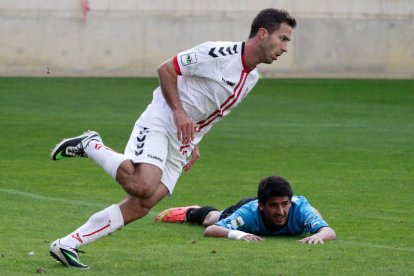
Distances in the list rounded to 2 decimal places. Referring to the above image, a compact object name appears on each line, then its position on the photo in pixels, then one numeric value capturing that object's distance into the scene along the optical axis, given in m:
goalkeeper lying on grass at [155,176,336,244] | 23.17
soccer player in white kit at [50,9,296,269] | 19.70
